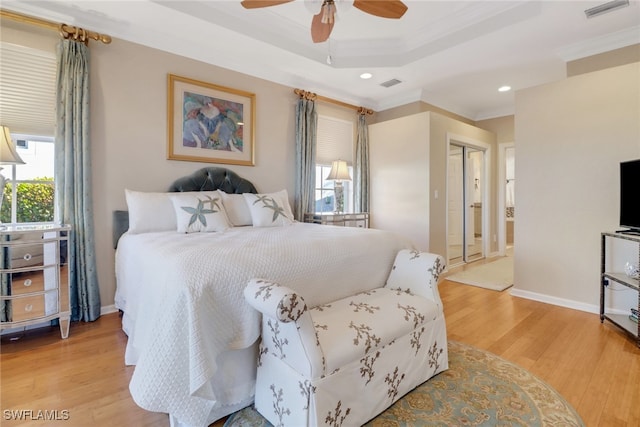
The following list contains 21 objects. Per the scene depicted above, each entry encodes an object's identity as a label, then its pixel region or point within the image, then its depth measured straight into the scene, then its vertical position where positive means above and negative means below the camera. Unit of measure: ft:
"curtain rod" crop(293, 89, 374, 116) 13.26 +5.34
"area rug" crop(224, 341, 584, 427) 4.75 -3.39
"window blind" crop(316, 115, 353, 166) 14.60 +3.54
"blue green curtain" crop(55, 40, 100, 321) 8.19 +1.10
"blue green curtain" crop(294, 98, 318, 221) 13.28 +2.42
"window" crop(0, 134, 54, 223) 8.22 +0.76
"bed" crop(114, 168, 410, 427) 4.13 -1.36
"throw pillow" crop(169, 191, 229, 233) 8.24 -0.08
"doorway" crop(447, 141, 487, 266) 16.10 +0.38
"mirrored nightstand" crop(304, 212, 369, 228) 12.98 -0.42
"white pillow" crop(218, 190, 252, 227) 9.95 +0.04
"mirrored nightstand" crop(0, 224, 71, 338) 6.92 -1.57
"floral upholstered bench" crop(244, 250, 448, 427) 4.04 -2.25
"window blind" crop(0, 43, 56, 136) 7.79 +3.30
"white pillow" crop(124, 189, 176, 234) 8.36 -0.05
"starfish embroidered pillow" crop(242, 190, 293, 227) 9.73 -0.04
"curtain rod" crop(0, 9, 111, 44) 7.66 +5.04
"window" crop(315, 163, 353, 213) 15.03 +0.92
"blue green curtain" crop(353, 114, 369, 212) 15.85 +2.02
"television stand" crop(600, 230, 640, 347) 7.52 -2.08
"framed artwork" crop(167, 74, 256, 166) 10.28 +3.26
